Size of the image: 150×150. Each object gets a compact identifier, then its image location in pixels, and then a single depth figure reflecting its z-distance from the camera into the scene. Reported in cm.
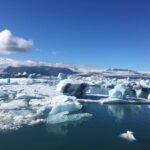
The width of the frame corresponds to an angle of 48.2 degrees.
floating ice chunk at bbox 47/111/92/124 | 1055
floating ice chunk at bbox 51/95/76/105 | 1446
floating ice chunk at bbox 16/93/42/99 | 1611
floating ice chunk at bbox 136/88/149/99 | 1998
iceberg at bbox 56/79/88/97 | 1771
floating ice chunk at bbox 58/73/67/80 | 3221
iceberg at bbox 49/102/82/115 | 1112
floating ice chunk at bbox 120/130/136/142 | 886
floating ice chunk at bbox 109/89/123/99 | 1738
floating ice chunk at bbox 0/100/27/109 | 1304
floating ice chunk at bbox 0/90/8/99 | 1668
